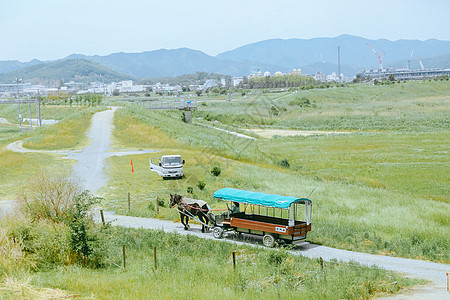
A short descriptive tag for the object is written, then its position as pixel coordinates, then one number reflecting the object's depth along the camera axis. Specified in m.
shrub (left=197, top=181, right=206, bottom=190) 36.19
